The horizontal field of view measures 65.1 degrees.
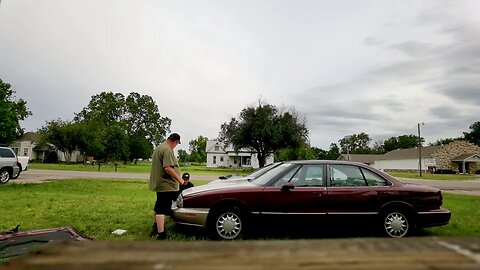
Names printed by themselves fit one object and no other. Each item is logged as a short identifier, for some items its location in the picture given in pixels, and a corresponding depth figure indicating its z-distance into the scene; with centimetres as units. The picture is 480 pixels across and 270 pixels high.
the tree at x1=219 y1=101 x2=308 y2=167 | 5019
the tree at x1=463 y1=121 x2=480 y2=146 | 11030
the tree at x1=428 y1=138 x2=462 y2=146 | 12030
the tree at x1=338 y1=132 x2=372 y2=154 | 13200
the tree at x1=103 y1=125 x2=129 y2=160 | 5294
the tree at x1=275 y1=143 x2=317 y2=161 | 5293
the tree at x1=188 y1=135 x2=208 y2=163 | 11112
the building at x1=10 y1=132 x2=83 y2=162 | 7775
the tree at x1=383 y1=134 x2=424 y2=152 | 12308
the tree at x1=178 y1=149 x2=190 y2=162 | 12011
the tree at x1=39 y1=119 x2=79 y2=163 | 6241
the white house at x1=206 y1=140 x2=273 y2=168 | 8038
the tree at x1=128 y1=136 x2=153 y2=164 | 7288
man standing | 695
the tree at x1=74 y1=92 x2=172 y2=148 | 7488
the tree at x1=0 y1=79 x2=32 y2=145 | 2673
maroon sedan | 692
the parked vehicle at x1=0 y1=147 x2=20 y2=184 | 1798
